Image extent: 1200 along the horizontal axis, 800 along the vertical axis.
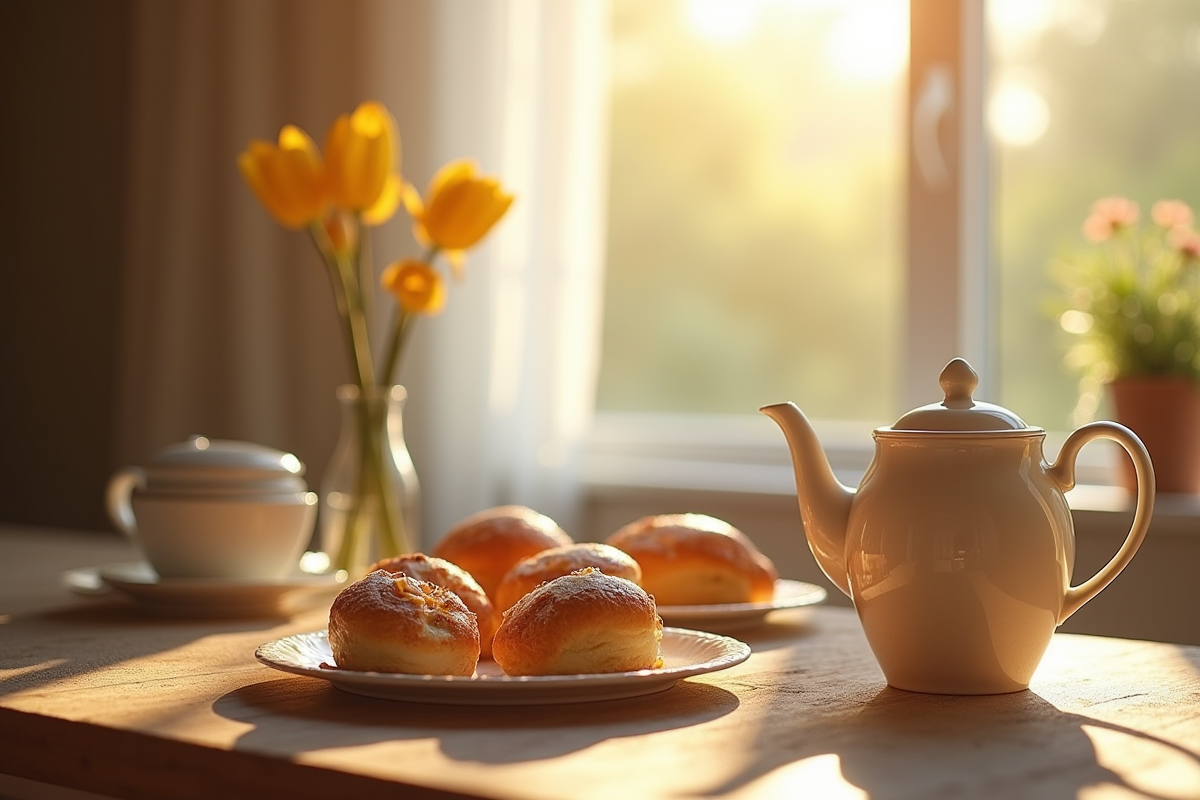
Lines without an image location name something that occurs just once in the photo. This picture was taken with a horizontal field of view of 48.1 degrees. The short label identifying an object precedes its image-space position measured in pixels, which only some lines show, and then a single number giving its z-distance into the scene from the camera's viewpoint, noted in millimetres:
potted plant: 1949
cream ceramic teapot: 821
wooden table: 636
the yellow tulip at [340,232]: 1380
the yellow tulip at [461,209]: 1330
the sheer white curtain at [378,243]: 2479
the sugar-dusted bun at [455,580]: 918
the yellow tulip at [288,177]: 1321
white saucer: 1184
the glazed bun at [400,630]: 802
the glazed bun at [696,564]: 1121
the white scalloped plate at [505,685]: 775
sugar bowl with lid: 1232
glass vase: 1363
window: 2285
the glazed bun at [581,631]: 802
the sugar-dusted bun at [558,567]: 966
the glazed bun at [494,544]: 1105
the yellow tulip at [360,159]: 1311
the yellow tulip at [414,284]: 1369
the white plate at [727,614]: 1076
